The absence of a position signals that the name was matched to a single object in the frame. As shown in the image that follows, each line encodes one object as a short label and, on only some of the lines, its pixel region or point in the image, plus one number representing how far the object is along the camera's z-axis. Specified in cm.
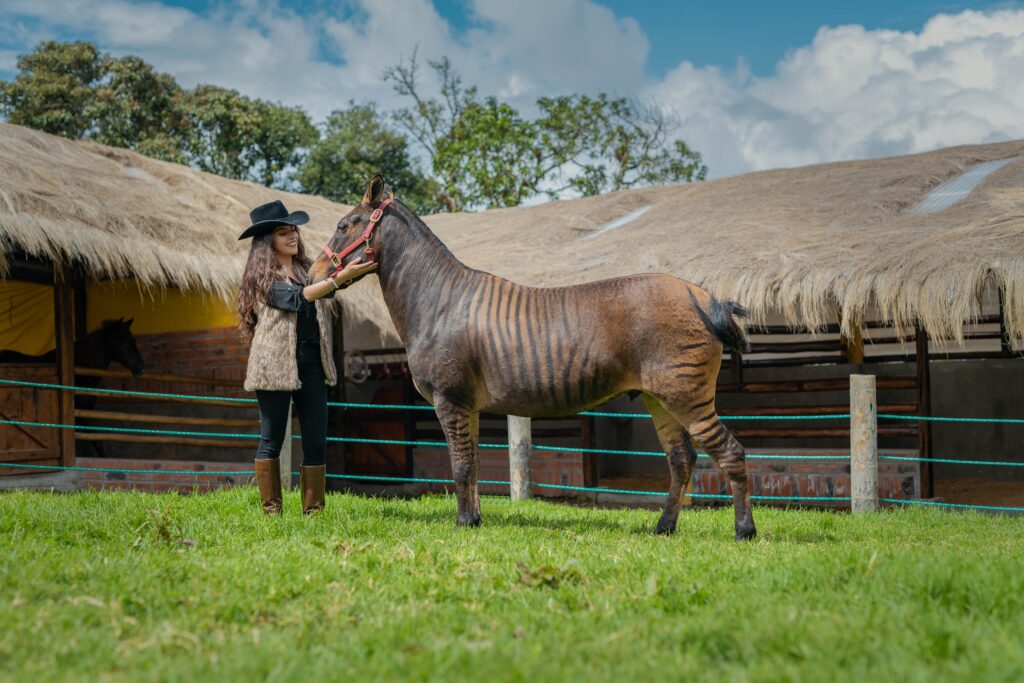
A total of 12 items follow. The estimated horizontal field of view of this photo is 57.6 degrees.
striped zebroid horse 501
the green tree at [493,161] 2578
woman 555
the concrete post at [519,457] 829
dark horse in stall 1108
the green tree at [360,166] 2641
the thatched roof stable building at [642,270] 826
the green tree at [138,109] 2348
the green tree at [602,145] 2686
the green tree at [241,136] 2456
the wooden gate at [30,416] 914
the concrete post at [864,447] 735
